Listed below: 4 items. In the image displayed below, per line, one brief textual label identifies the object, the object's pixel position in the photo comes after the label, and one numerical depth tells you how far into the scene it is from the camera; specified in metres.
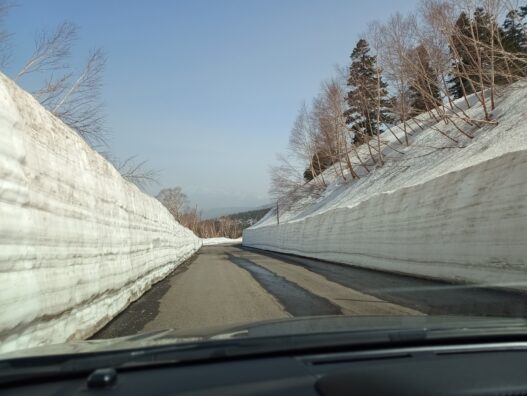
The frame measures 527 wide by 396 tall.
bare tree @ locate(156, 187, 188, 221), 106.75
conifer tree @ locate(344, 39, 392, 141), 52.03
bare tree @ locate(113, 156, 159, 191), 32.59
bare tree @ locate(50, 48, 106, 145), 25.48
